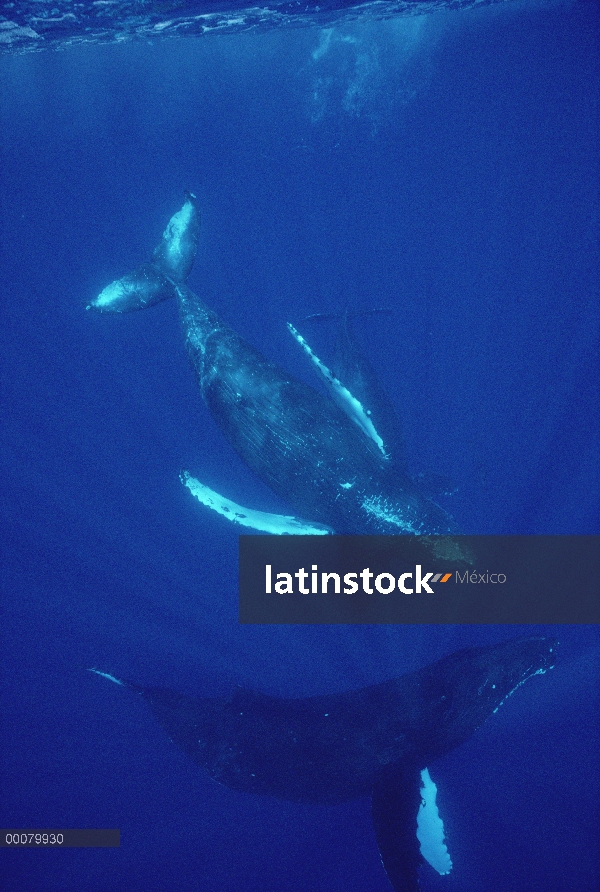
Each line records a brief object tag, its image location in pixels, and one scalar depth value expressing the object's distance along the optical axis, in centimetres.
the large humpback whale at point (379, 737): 634
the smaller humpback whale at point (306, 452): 705
